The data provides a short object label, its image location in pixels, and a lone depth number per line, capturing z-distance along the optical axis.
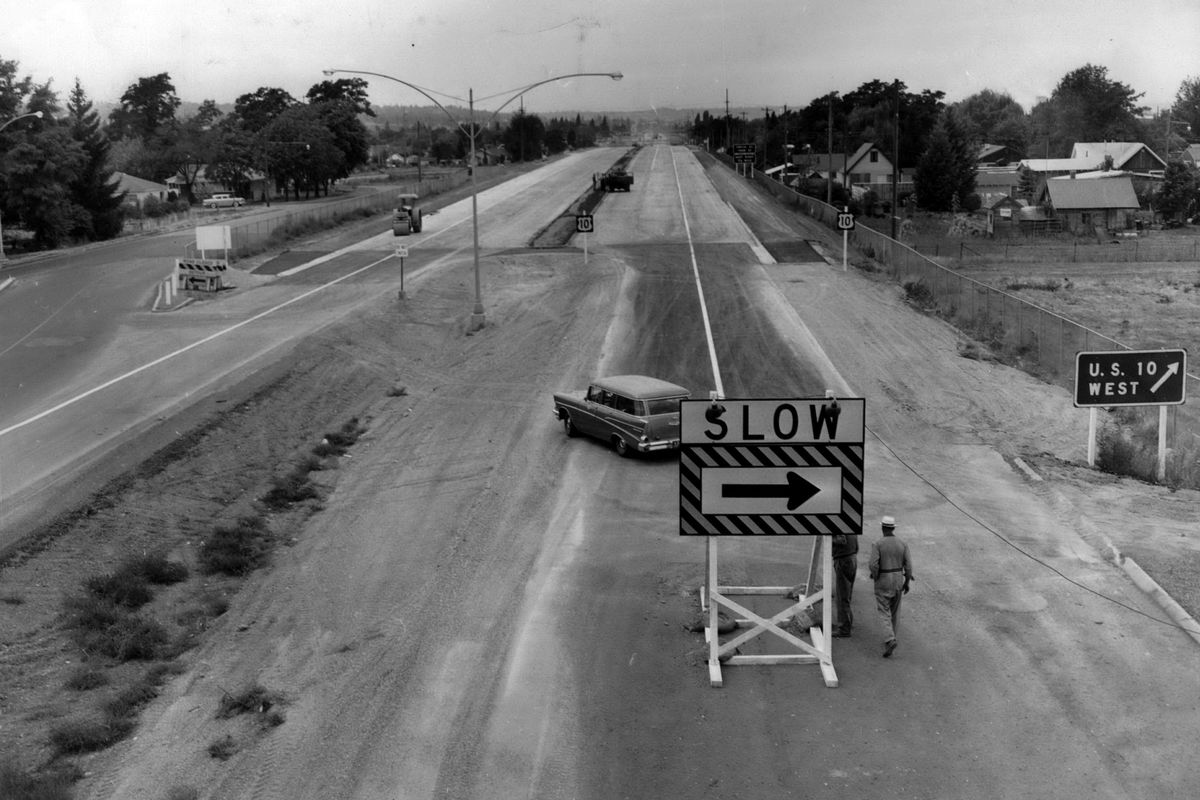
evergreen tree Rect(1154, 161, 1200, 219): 105.62
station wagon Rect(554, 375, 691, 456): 23.39
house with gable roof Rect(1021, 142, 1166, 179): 143.00
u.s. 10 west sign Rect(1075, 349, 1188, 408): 22.94
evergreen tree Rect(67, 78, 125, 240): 72.00
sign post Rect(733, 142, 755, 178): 108.03
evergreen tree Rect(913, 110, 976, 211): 108.44
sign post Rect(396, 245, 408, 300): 41.09
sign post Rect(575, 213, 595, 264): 49.69
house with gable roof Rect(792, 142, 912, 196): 134.38
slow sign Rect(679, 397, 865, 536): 13.42
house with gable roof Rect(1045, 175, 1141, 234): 97.62
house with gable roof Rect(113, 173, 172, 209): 112.35
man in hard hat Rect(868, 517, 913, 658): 13.95
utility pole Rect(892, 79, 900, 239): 55.64
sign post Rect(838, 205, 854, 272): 48.22
